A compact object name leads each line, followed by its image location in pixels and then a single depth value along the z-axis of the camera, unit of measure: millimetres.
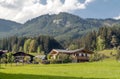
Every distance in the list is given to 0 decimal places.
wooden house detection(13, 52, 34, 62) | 86012
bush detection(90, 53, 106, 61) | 74543
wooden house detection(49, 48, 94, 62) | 87086
